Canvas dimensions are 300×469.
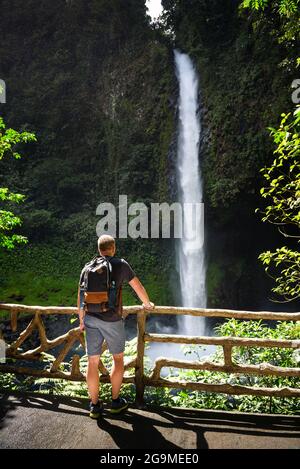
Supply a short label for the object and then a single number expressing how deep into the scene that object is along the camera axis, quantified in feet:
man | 11.00
